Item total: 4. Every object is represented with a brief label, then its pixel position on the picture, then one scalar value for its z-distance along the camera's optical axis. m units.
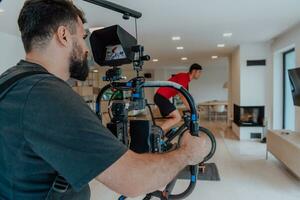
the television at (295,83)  3.75
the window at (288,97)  5.25
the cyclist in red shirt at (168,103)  4.25
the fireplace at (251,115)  6.17
